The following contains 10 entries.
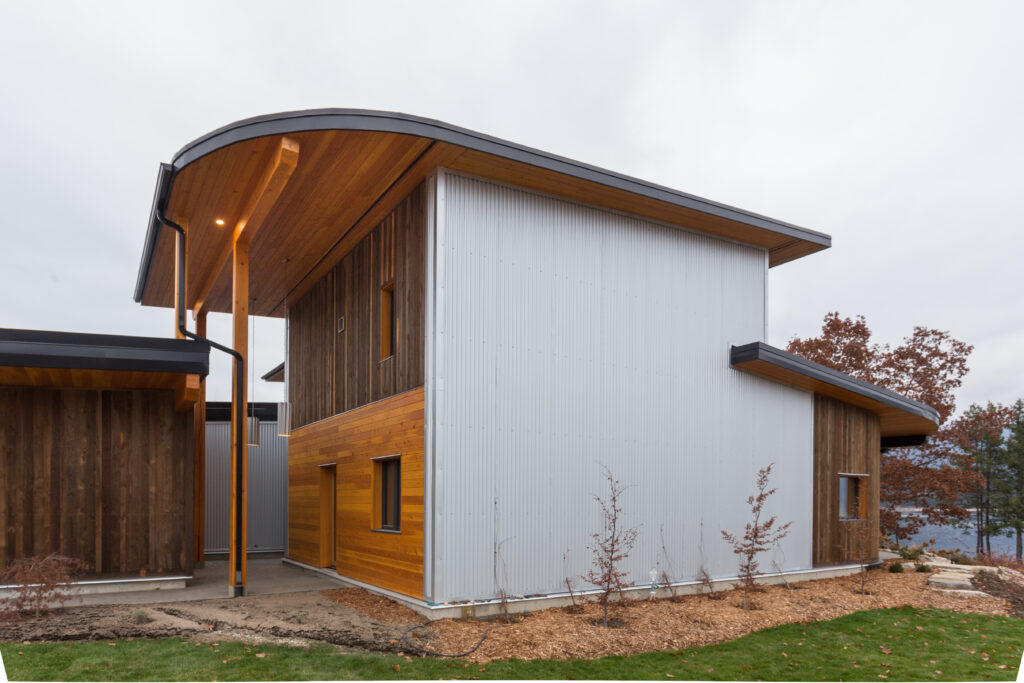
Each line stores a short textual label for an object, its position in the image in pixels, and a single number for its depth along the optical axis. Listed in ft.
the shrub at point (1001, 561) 47.56
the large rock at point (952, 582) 36.73
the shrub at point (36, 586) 25.12
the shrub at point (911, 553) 48.80
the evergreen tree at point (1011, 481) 98.27
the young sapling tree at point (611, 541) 30.45
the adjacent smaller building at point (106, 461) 31.35
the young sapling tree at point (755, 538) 32.94
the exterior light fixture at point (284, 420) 37.73
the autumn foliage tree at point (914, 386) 64.28
